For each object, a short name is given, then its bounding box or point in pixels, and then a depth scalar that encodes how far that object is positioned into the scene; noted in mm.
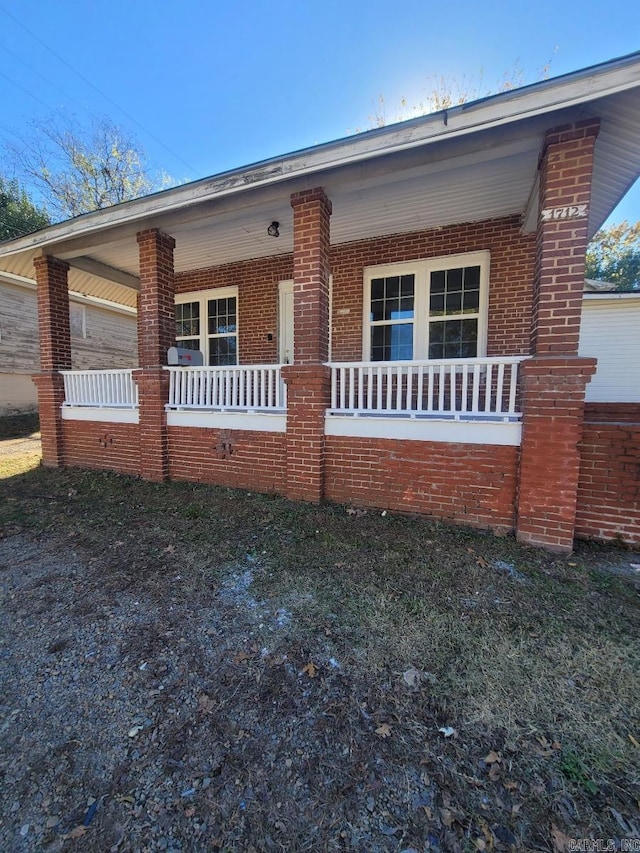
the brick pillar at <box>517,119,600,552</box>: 3277
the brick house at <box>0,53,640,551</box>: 3363
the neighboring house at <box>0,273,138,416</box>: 12055
